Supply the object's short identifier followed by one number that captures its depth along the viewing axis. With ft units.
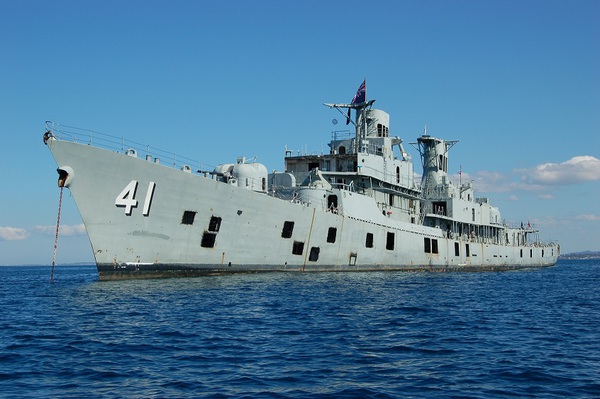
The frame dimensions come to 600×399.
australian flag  154.51
